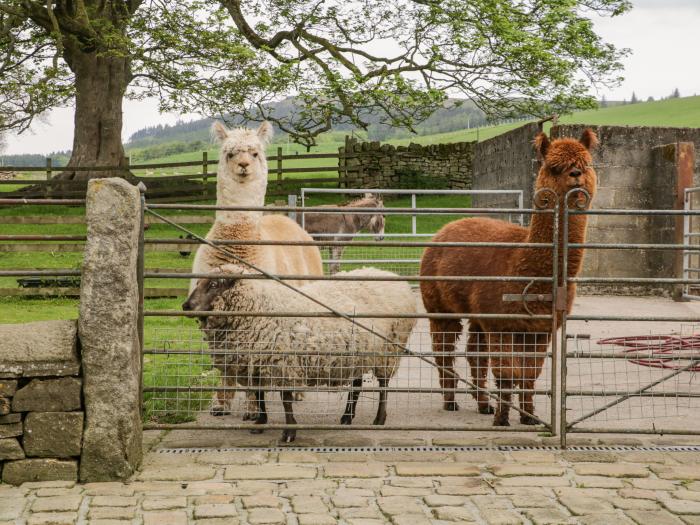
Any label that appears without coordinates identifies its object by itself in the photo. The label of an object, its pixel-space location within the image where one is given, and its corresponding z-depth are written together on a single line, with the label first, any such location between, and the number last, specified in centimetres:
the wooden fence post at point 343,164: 2754
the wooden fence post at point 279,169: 2666
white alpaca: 671
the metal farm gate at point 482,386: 548
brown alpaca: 587
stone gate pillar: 488
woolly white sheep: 561
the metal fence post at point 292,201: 1374
